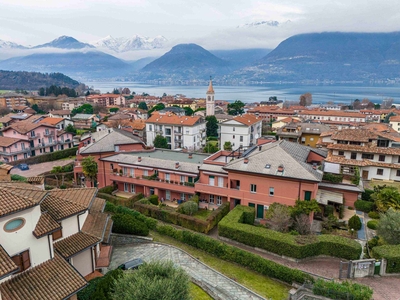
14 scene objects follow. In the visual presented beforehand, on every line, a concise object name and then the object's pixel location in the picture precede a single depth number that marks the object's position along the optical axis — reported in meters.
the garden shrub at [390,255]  21.05
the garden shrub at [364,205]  32.03
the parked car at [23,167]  56.50
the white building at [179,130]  72.86
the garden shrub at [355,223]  27.61
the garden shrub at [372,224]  28.37
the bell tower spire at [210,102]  110.25
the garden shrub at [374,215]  30.64
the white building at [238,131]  69.50
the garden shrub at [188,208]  31.34
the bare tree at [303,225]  26.48
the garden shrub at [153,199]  35.43
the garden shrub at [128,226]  25.56
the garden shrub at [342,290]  17.31
